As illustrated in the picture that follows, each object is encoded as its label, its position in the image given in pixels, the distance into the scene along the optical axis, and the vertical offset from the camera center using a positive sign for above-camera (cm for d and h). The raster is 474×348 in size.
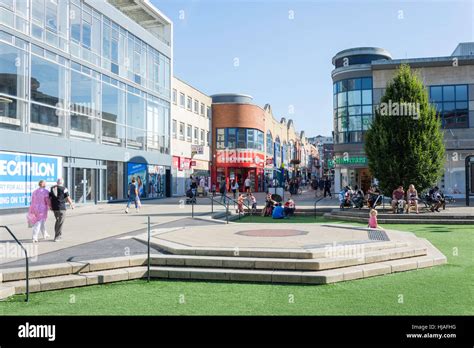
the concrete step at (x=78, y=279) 778 -184
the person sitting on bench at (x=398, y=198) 1980 -79
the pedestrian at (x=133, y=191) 2327 -53
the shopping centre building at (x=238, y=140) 5262 +497
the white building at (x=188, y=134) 4234 +502
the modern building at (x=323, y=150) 13900 +1064
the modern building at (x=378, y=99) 3341 +677
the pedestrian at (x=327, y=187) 3587 -51
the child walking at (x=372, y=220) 1411 -128
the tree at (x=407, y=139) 2045 +196
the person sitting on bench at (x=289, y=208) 2080 -131
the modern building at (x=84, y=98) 2133 +519
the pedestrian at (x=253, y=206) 2281 -132
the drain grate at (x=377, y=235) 1152 -152
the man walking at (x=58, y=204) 1228 -65
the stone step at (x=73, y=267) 802 -168
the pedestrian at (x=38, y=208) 1198 -75
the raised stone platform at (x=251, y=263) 817 -170
